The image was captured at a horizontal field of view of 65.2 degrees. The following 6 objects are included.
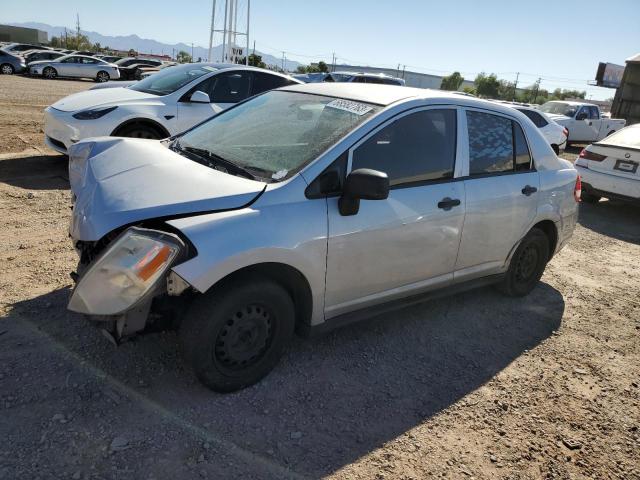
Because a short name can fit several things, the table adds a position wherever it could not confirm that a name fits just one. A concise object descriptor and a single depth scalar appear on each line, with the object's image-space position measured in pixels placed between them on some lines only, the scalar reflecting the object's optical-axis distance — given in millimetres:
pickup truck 17438
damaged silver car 2613
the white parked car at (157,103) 6727
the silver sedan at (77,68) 29016
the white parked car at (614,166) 7957
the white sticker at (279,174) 3006
